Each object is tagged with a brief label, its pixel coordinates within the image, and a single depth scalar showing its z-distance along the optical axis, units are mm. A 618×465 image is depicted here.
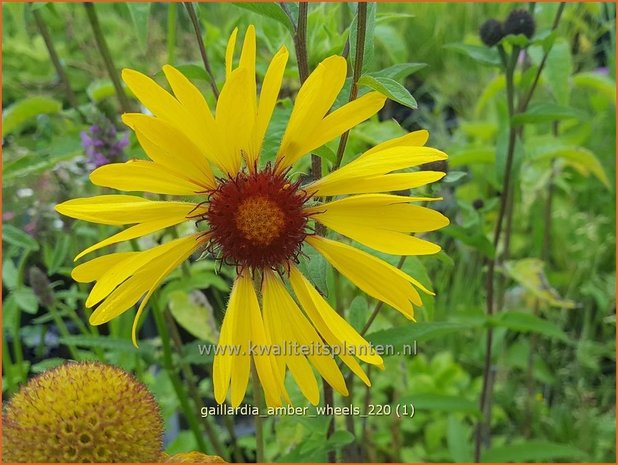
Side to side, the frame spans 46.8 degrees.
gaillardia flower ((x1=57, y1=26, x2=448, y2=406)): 144
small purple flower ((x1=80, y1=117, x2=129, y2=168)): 245
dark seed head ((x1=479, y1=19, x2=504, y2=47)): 250
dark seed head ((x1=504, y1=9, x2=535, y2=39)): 251
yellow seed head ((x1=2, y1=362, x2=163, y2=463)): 130
